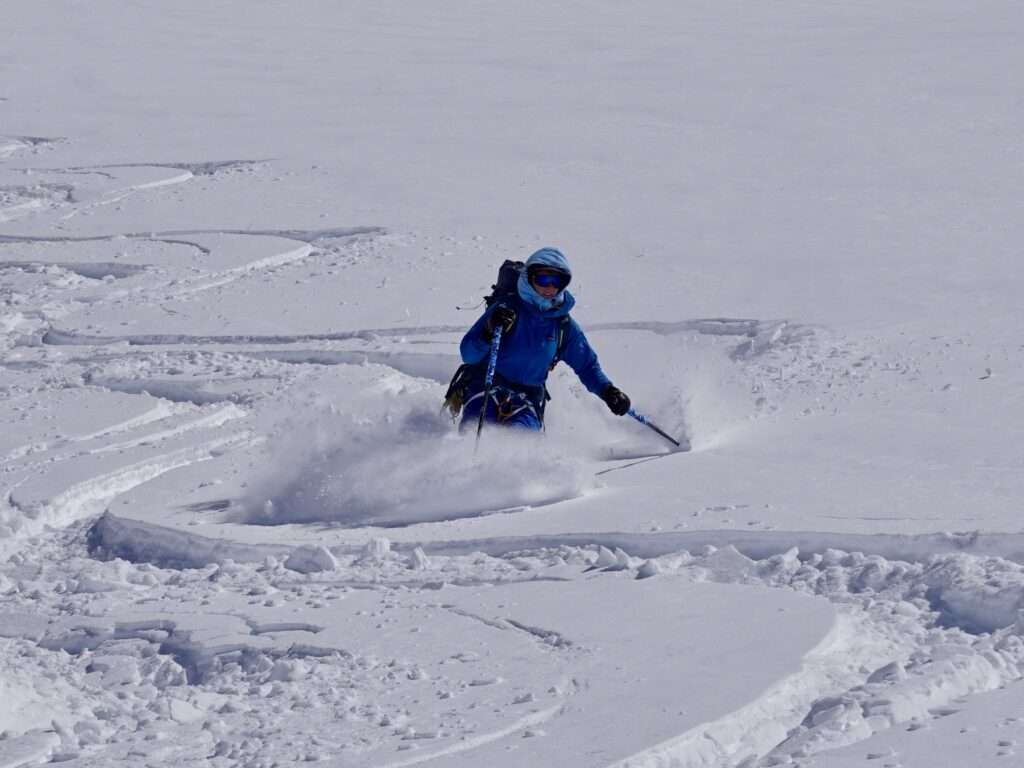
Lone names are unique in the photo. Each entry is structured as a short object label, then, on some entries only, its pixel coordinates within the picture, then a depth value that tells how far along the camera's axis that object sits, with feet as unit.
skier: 56.59
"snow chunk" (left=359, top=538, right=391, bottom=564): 46.80
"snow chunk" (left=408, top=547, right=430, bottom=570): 45.91
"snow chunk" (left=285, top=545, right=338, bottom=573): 46.34
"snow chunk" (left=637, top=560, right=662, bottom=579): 42.86
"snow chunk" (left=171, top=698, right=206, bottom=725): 35.40
